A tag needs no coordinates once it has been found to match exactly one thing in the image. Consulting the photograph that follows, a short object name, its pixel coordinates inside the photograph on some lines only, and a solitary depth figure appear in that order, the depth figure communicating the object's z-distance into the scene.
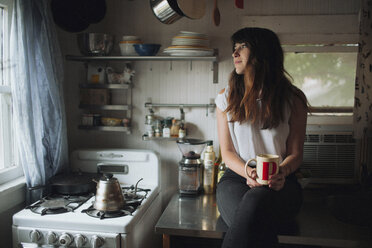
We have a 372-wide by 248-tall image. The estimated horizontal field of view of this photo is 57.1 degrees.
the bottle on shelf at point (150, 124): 2.10
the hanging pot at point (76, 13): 1.92
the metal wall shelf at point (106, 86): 2.10
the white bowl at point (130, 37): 1.99
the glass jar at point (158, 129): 2.09
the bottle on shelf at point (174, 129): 2.09
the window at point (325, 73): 2.02
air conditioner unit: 2.04
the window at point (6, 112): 1.71
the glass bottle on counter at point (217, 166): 2.03
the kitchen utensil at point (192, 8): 1.75
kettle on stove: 1.54
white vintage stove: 1.47
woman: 1.63
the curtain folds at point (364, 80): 1.82
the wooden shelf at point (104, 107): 2.11
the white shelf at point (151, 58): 1.92
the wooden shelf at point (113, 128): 2.11
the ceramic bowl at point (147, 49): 1.94
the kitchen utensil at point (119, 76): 2.12
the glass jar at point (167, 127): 2.07
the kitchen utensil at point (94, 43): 1.98
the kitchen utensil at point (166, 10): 1.75
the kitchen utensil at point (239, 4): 1.89
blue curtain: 1.67
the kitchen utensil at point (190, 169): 1.95
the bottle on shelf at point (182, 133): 2.06
